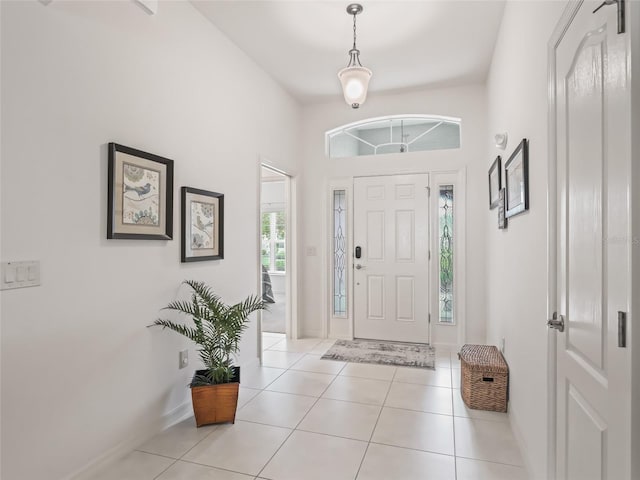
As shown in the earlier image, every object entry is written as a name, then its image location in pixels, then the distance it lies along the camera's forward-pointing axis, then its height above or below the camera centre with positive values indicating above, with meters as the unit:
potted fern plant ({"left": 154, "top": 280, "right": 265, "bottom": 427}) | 2.44 -0.75
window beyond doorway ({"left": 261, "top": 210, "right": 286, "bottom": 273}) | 7.77 +0.03
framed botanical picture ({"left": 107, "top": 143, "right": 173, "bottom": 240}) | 2.08 +0.29
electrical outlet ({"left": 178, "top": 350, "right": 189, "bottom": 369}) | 2.62 -0.82
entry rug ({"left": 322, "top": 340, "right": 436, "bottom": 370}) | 3.78 -1.19
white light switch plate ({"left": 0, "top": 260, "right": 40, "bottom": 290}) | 1.57 -0.14
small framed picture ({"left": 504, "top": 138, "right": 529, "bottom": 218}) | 2.04 +0.39
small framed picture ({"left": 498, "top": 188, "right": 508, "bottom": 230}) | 2.78 +0.24
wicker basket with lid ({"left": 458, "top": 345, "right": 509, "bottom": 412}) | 2.65 -1.01
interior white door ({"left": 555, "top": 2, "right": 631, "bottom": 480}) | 0.93 +0.00
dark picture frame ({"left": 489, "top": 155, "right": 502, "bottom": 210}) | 3.04 +0.55
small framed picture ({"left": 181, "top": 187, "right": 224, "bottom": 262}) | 2.67 +0.14
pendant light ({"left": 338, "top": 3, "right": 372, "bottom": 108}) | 2.65 +1.18
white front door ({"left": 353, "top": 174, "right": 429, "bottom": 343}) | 4.41 -0.18
